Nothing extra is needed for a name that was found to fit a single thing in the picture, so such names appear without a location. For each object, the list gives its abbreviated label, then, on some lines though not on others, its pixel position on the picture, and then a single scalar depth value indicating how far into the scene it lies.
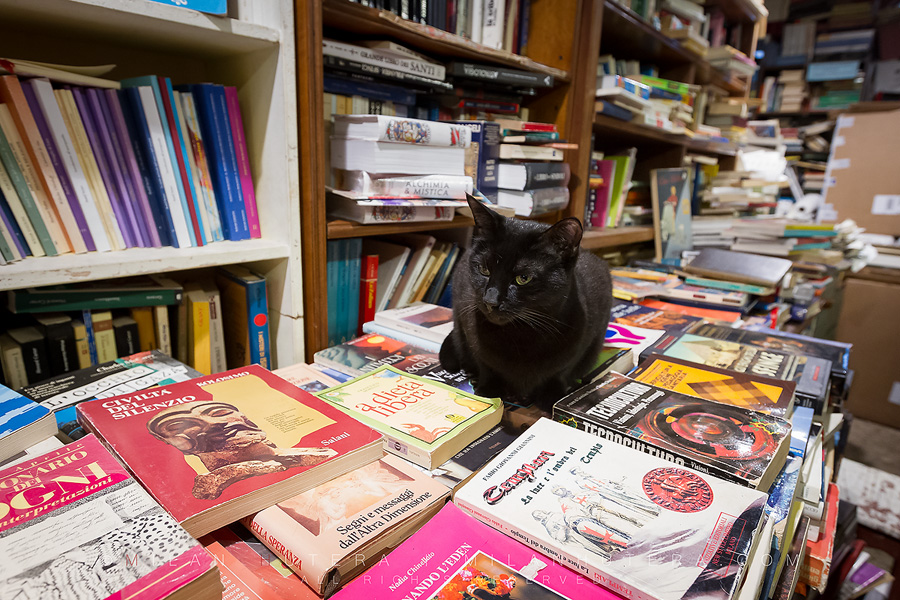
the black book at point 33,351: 0.80
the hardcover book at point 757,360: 0.94
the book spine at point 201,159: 0.90
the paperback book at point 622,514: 0.50
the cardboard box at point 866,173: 3.12
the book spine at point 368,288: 1.20
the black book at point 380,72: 1.04
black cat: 0.81
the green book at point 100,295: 0.81
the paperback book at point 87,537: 0.41
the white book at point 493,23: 1.35
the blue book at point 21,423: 0.61
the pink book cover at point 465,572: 0.50
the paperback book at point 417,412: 0.69
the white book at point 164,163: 0.85
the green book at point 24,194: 0.73
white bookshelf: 0.74
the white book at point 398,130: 0.99
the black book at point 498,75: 1.24
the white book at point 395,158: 1.02
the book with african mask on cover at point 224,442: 0.54
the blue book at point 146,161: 0.85
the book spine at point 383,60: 1.03
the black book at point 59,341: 0.83
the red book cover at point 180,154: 0.86
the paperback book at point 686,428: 0.66
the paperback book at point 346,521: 0.50
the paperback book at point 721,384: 0.85
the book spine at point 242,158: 0.96
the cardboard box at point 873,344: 2.74
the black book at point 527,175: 1.34
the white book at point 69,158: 0.75
